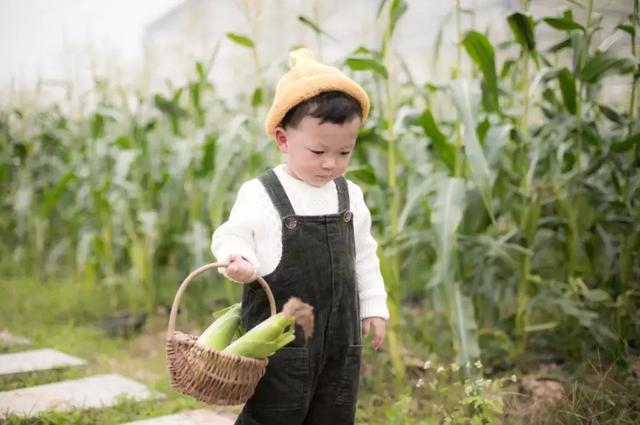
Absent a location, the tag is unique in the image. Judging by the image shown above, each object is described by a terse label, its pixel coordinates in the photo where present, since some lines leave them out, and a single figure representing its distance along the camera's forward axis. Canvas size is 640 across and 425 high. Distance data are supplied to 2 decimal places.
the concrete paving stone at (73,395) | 2.52
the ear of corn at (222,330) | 1.63
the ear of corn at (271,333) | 1.53
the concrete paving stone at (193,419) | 2.39
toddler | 1.66
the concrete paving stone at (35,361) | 3.01
